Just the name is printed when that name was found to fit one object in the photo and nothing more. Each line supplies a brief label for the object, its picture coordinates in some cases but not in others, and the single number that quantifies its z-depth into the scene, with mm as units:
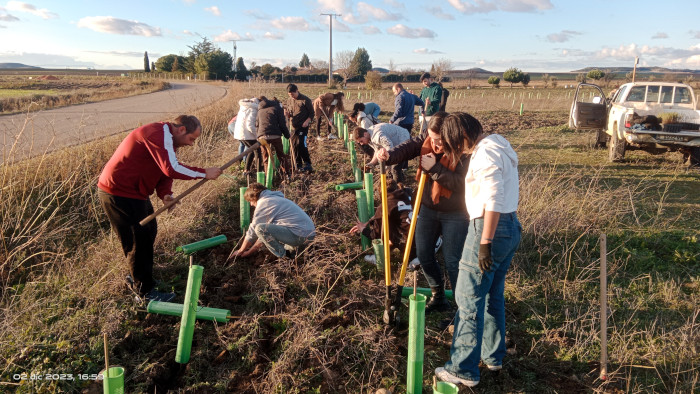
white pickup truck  7945
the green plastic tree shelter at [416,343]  2391
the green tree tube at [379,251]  3939
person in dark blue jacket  7648
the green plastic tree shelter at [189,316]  2858
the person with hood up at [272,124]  6820
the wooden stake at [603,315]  2602
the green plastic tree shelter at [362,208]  4609
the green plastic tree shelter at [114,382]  2068
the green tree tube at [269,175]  6146
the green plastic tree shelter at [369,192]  4984
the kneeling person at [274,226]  4160
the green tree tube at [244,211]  4898
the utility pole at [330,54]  39344
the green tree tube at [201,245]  4273
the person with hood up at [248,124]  7080
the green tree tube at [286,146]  8484
